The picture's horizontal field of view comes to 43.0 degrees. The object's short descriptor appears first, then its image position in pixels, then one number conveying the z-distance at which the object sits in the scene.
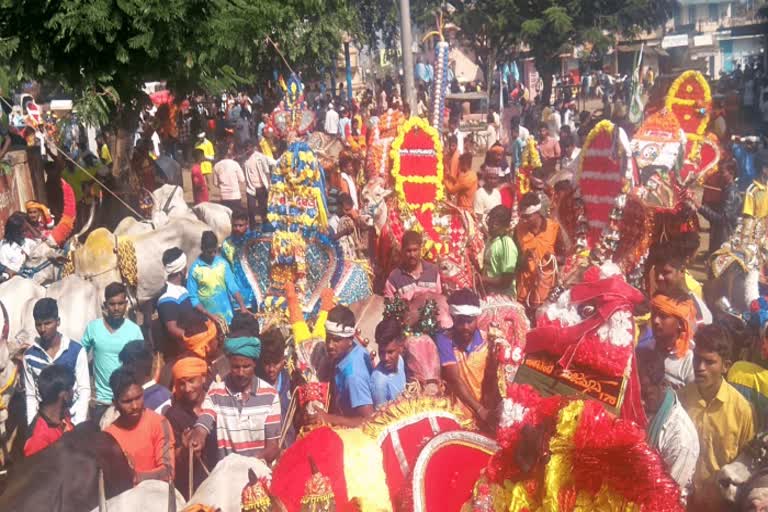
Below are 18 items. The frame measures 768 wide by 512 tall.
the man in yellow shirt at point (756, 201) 7.55
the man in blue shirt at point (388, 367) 5.23
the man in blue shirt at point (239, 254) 7.44
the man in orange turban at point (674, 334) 5.45
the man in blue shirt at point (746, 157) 10.61
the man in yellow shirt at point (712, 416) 4.65
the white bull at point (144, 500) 4.51
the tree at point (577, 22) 24.89
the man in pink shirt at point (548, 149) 11.53
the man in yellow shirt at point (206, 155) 14.38
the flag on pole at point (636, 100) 10.66
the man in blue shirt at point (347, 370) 5.21
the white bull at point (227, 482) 4.41
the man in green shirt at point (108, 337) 6.12
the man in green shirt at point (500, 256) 7.34
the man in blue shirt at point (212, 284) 7.27
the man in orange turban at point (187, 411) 5.08
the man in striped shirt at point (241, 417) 5.09
